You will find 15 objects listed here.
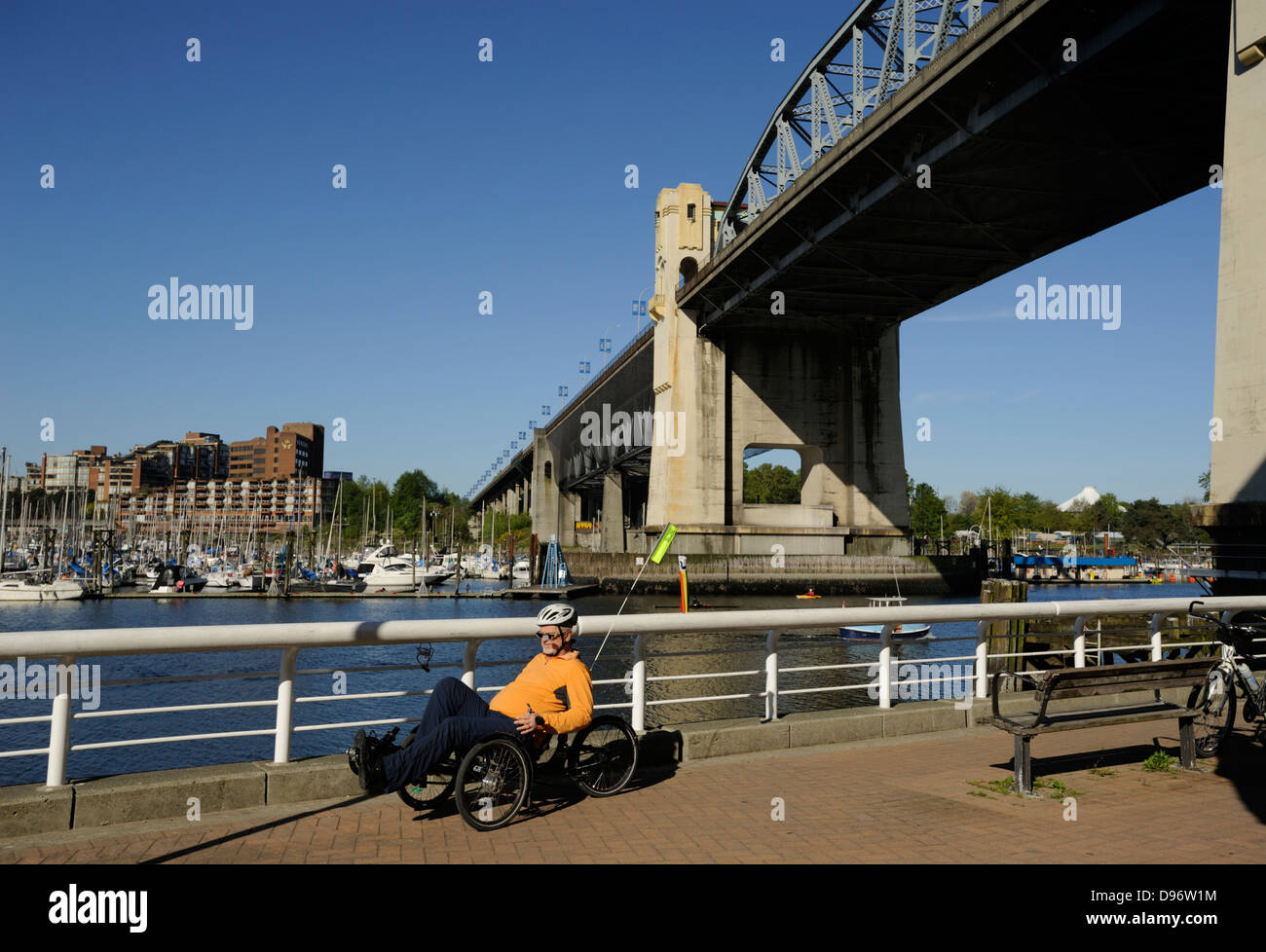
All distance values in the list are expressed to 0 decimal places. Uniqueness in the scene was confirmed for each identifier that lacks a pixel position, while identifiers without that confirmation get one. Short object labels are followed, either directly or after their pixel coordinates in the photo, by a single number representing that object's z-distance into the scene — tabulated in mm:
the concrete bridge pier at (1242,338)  16000
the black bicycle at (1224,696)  8305
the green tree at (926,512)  151000
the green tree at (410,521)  193250
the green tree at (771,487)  185750
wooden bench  7176
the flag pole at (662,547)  12891
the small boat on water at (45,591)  69750
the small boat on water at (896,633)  37406
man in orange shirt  6141
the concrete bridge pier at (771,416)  59469
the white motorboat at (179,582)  74625
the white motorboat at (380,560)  87775
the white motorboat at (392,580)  75975
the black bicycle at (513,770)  6094
